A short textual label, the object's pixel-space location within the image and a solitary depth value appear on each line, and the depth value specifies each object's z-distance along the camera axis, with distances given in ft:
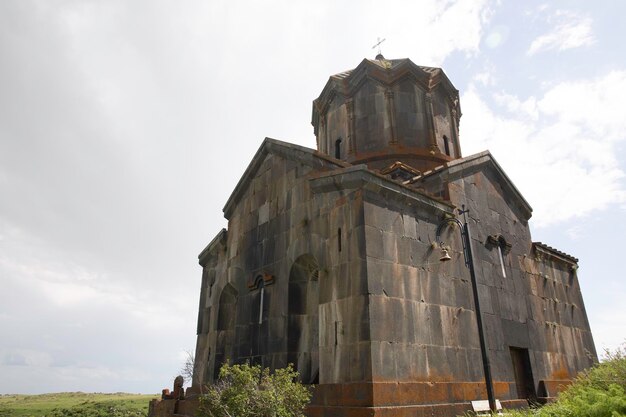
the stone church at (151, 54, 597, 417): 24.09
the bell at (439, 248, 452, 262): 25.11
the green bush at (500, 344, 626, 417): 16.96
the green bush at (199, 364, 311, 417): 20.76
